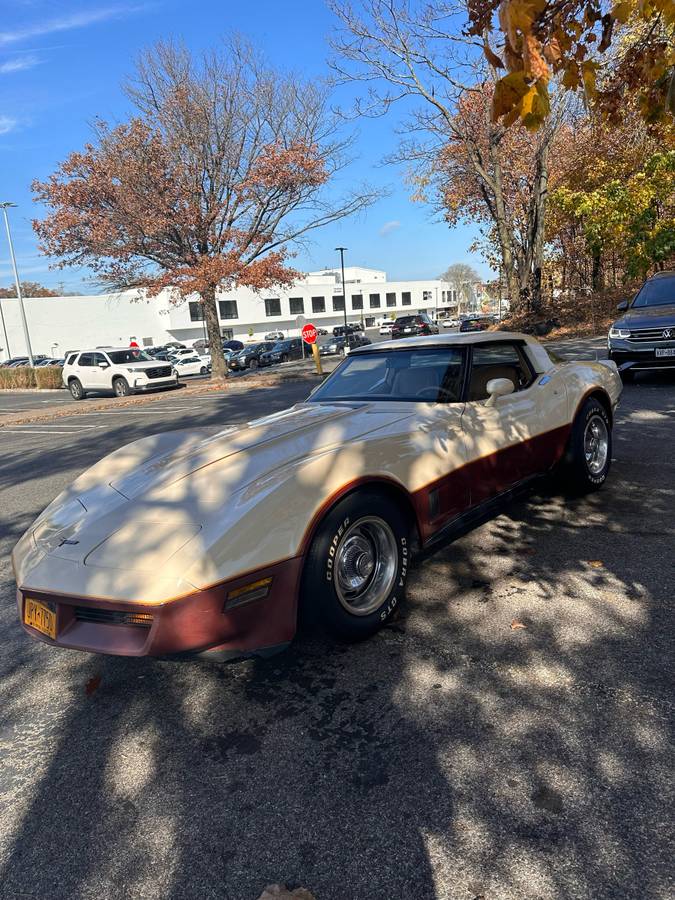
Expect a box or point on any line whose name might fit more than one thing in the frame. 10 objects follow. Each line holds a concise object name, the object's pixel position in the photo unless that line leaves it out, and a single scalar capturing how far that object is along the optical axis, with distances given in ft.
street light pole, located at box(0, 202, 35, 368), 128.20
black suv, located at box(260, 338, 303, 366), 129.39
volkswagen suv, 31.14
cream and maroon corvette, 7.79
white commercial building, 200.64
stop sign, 63.26
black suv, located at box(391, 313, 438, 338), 110.01
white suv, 74.79
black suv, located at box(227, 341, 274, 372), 126.21
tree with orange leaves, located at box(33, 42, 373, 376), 67.92
